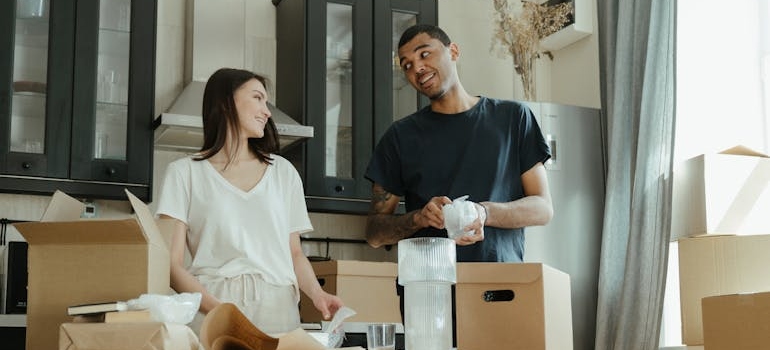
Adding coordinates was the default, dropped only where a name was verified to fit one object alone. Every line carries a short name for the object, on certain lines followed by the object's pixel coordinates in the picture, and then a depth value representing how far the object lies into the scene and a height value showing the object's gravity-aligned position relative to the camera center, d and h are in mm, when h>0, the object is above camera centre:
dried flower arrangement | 4402 +952
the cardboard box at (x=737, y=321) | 1723 -159
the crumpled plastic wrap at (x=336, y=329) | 1595 -158
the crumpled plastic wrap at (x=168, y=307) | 1440 -108
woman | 2141 +37
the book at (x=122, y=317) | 1427 -122
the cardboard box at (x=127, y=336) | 1305 -140
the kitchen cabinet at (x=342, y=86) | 4039 +650
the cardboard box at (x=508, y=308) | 1892 -144
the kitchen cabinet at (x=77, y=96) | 3615 +537
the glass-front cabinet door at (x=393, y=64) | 4176 +751
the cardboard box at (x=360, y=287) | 3656 -199
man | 2490 +203
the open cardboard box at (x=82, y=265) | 1608 -50
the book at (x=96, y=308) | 1451 -110
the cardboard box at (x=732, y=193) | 3238 +145
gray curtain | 3684 +246
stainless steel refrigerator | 3967 +118
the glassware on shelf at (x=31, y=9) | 3707 +875
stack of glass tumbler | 1488 -85
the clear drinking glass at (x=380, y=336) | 1521 -159
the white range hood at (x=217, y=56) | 3795 +775
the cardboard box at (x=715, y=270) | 2957 -109
